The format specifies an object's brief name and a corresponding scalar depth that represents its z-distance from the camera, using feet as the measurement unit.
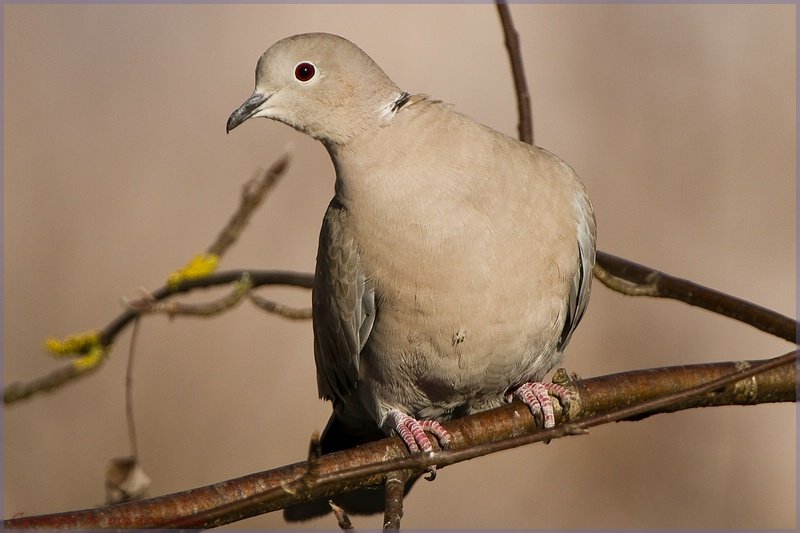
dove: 19.01
